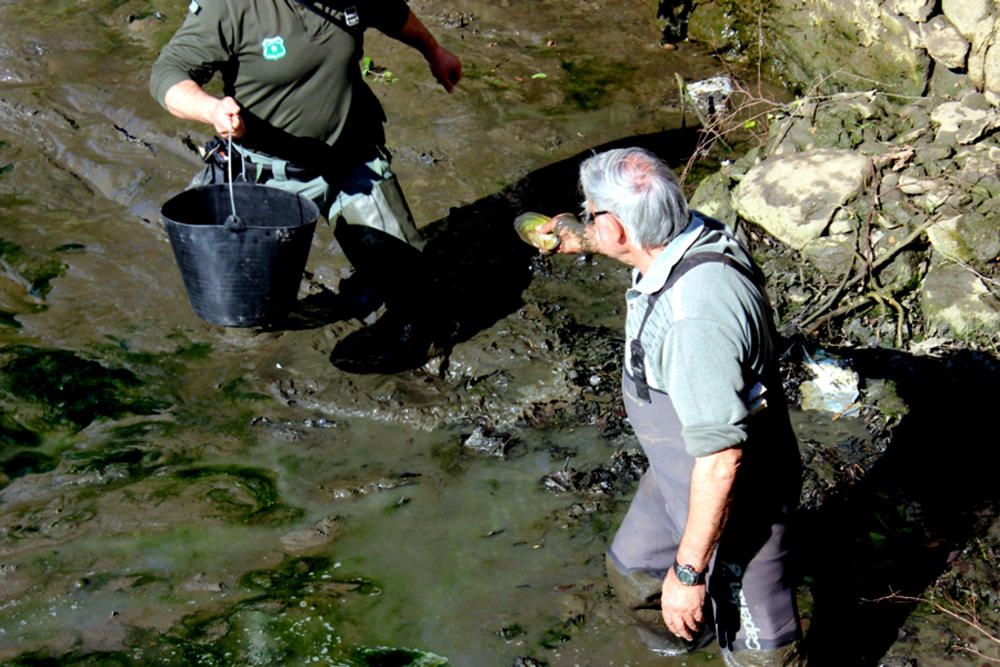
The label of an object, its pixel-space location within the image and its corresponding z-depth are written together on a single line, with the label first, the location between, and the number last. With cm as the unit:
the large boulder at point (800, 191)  637
